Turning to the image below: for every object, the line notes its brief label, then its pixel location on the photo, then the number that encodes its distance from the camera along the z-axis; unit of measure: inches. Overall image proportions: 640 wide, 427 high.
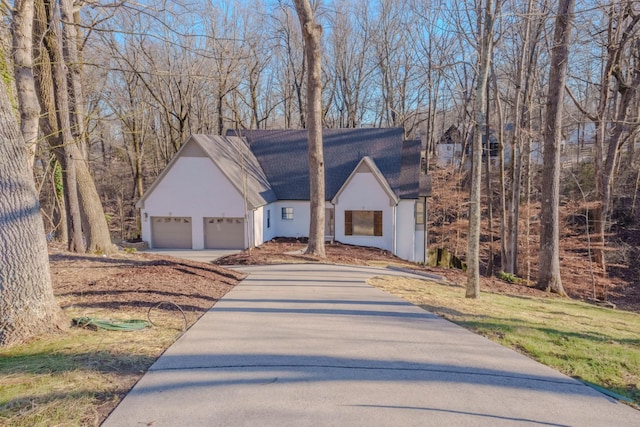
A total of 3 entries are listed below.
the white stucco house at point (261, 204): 812.0
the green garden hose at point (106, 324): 223.9
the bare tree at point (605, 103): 599.5
